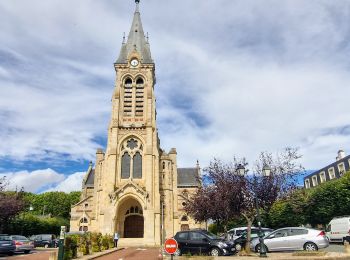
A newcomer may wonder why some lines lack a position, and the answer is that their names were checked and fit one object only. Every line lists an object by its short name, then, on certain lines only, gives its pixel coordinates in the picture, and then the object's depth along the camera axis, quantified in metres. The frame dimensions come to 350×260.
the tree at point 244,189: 20.41
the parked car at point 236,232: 26.55
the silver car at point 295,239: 16.97
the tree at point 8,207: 30.66
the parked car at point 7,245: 19.50
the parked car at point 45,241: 32.94
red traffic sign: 10.15
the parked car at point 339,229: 23.05
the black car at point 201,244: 17.17
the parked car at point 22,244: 21.67
